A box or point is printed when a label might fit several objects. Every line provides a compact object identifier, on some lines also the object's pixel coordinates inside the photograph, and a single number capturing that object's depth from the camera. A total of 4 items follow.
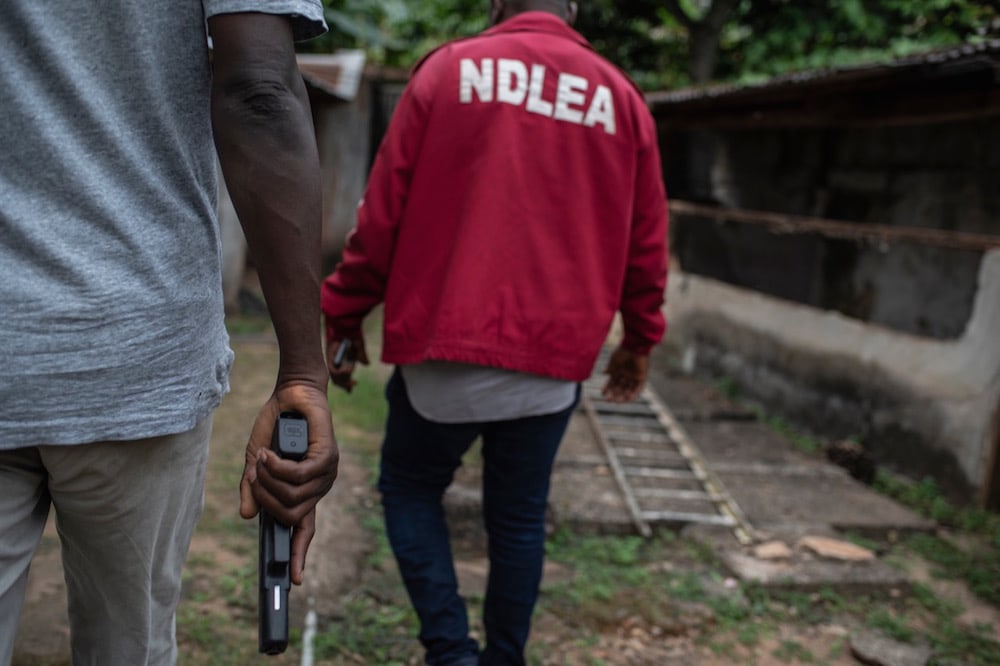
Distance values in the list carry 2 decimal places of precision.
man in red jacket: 2.05
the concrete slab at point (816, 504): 3.99
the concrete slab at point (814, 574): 3.32
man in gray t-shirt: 1.04
